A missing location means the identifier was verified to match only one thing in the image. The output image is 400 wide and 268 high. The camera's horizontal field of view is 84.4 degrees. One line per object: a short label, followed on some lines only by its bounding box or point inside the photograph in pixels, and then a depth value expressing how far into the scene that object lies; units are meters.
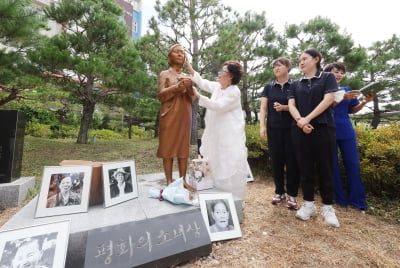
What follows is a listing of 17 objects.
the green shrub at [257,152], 3.99
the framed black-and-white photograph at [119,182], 1.84
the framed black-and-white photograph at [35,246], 1.13
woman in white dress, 2.08
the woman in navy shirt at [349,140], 2.43
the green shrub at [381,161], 2.49
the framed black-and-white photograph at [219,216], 1.76
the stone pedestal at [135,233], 1.29
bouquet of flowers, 1.84
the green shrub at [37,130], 9.03
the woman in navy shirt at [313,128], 2.00
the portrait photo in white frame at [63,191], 1.62
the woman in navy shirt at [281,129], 2.37
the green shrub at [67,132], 10.03
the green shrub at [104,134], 10.52
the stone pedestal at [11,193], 2.43
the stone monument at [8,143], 2.40
